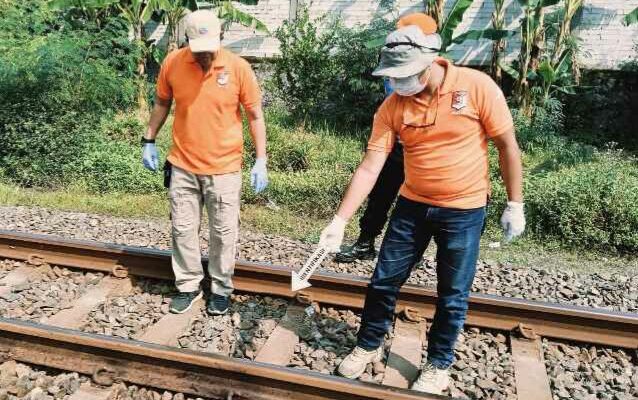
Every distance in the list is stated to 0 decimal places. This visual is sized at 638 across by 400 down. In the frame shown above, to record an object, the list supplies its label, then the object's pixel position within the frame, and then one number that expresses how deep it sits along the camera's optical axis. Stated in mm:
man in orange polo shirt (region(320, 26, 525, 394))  3256
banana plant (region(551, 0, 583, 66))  10312
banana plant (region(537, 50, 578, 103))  10297
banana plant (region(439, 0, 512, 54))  10489
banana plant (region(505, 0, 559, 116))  10555
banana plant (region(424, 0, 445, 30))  10805
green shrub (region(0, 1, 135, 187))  8961
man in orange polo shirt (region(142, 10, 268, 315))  4316
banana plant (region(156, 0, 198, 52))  11541
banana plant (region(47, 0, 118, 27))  11047
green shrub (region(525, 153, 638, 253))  6746
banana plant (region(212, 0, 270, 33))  12102
